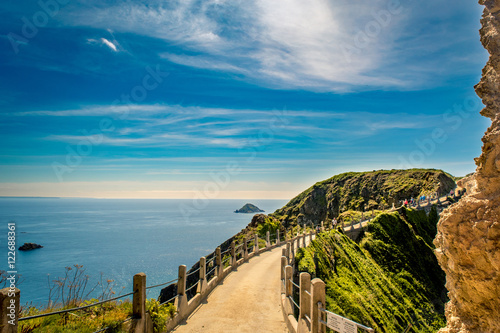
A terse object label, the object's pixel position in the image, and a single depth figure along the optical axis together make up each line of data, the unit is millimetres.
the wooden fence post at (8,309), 3611
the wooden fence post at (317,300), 5469
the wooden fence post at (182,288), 8797
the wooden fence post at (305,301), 6355
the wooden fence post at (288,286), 8743
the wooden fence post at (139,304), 6215
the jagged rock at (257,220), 30709
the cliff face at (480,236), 5816
